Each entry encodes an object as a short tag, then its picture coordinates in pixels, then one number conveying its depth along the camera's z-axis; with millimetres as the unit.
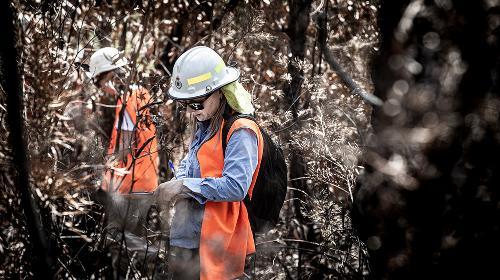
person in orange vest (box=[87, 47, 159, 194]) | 4783
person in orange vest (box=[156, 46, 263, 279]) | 2914
